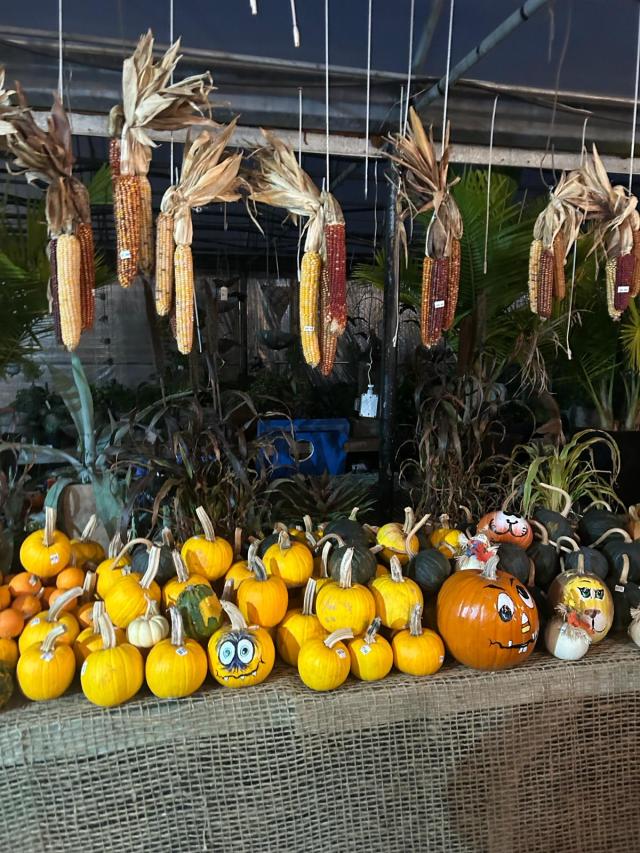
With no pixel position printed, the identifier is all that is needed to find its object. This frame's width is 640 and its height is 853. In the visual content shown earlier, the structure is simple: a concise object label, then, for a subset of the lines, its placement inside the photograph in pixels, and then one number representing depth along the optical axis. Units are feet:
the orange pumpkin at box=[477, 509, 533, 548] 7.18
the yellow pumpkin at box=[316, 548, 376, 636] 5.87
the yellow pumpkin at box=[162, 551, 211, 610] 6.12
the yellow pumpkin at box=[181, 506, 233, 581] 6.61
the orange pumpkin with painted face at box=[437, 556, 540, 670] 5.63
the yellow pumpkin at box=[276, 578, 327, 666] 5.95
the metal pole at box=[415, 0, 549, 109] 7.29
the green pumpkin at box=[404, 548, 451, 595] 6.56
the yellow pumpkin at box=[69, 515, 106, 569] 7.09
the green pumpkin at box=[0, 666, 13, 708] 5.19
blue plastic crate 15.56
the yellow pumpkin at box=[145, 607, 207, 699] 5.22
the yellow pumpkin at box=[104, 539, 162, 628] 5.92
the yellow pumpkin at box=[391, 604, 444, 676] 5.75
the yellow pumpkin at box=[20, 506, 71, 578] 6.57
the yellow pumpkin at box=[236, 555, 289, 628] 5.94
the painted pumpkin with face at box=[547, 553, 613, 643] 6.25
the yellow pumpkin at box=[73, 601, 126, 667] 5.57
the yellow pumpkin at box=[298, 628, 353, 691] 5.40
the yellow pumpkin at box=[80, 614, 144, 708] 5.12
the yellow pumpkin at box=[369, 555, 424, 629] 6.13
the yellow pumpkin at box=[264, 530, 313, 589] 6.56
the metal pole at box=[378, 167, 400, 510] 10.14
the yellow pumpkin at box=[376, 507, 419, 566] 7.08
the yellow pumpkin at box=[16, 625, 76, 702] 5.19
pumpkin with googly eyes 5.41
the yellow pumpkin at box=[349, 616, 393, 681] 5.66
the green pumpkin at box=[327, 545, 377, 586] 6.36
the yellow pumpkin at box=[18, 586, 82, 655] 5.56
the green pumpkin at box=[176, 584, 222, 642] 5.75
